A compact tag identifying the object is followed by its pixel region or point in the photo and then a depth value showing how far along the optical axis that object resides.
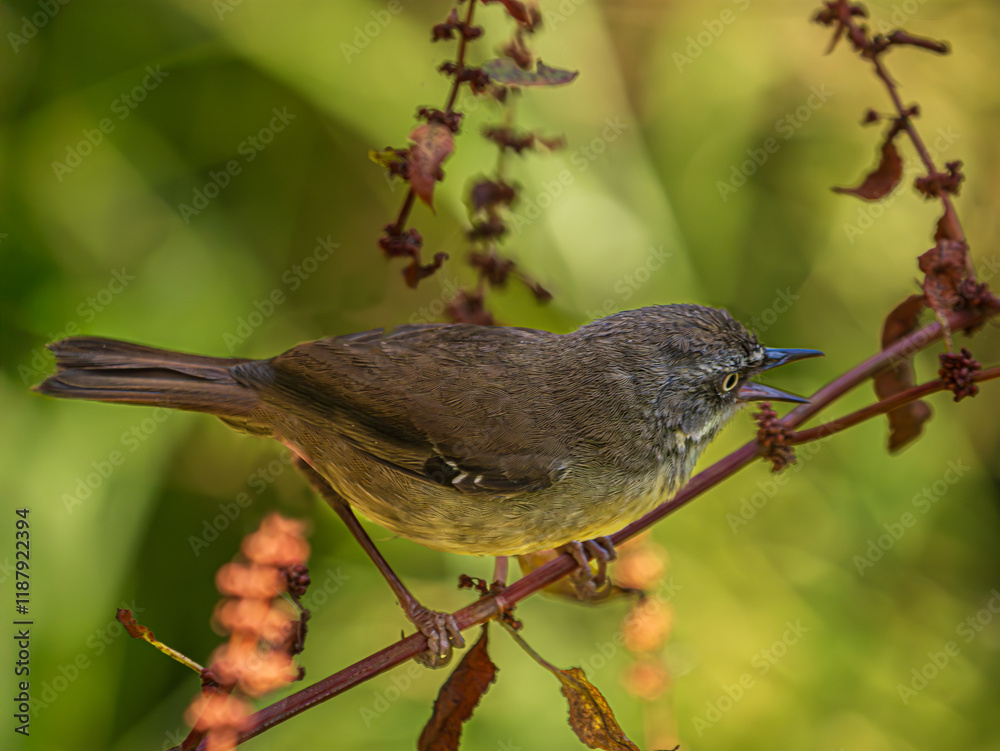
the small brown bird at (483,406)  2.78
